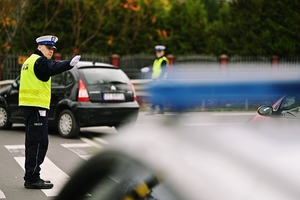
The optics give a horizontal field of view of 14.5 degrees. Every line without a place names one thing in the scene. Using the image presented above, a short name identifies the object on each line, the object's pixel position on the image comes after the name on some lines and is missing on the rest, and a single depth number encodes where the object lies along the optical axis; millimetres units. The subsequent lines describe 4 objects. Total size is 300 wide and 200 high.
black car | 21859
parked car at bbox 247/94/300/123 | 4114
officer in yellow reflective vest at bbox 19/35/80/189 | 12978
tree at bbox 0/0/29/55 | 41376
